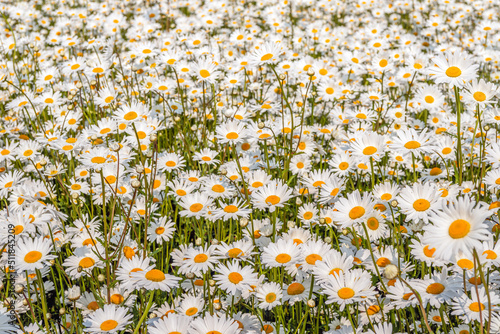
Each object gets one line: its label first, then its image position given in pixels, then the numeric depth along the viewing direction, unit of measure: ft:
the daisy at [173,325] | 6.28
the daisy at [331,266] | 6.70
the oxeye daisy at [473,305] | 6.10
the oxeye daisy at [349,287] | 6.27
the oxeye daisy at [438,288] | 6.31
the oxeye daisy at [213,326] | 6.27
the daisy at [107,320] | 6.35
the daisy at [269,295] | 6.97
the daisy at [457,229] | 4.98
